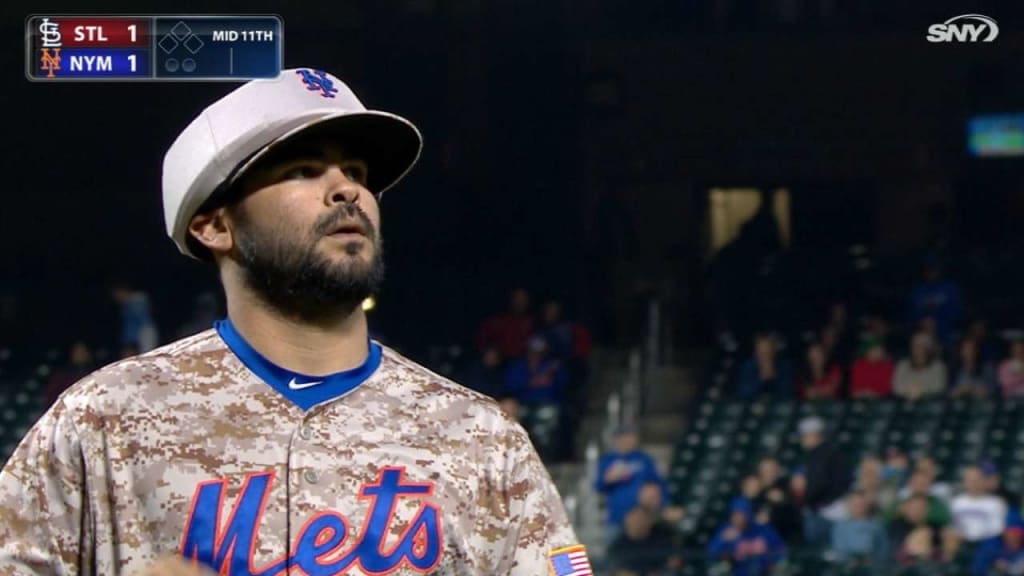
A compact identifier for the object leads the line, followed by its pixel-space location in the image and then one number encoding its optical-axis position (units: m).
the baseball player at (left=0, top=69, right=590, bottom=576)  3.58
